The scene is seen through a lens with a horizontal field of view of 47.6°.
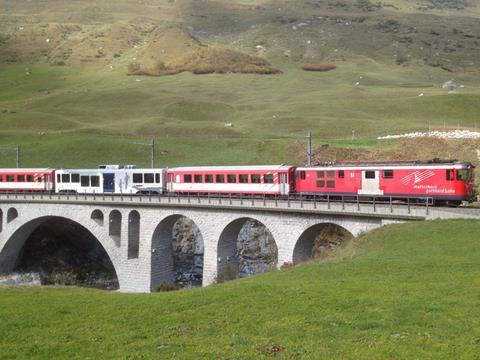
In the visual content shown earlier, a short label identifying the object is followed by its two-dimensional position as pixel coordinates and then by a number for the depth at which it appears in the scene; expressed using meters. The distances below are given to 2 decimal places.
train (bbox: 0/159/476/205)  34.50
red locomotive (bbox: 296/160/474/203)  33.88
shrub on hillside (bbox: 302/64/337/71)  170.82
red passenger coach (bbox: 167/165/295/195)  42.00
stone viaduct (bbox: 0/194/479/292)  34.69
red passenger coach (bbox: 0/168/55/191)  58.50
